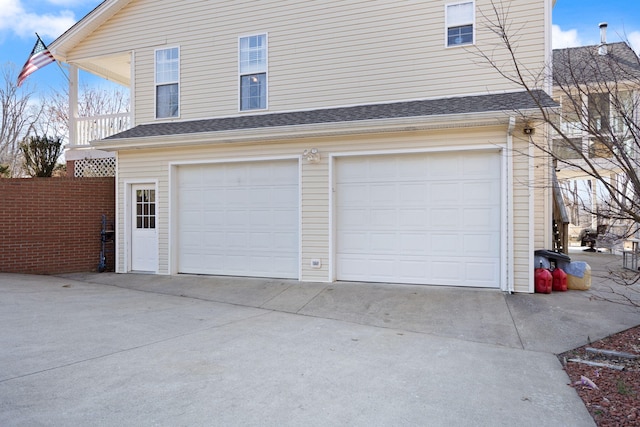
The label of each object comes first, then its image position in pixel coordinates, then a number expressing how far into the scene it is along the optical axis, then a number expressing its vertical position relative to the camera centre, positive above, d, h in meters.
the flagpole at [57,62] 11.28 +4.16
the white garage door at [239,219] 8.82 -0.17
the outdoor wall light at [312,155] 8.33 +1.12
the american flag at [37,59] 11.04 +4.02
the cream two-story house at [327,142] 7.57 +1.40
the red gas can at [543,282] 7.23 -1.21
